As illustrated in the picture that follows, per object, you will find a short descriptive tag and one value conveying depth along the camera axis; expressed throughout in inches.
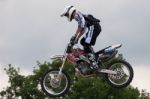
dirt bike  1560.0
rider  1544.0
